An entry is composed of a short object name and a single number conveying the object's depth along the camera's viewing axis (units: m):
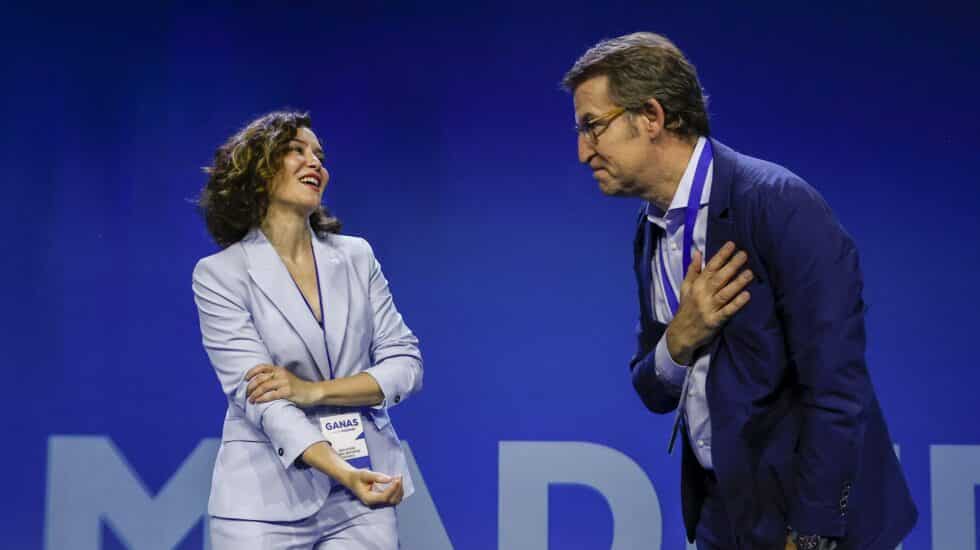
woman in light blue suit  6.72
